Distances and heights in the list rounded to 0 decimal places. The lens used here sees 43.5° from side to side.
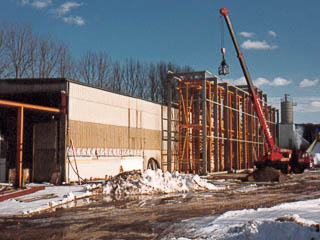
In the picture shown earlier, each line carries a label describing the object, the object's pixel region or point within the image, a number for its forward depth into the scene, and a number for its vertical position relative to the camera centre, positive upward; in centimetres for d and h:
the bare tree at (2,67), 4397 +849
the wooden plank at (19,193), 1499 -197
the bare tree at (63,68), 5154 +987
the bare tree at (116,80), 6232 +979
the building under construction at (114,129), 2194 +93
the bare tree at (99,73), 5778 +1026
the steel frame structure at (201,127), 3030 +131
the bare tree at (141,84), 6575 +979
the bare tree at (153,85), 6688 +975
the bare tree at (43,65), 4835 +964
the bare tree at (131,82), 6469 +995
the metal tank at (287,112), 6116 +483
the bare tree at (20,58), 4546 +987
